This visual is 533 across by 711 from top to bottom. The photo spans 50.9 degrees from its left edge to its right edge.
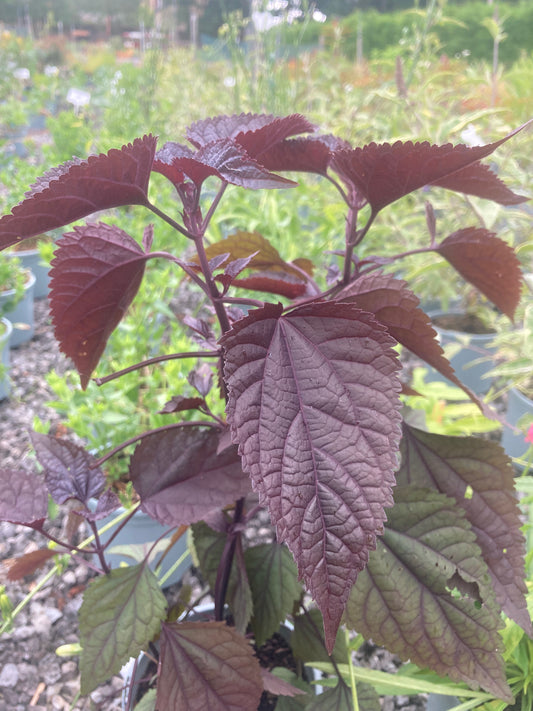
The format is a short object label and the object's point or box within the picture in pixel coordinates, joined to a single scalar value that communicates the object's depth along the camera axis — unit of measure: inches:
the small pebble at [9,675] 40.4
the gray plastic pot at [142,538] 43.7
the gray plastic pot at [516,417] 59.8
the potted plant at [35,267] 103.0
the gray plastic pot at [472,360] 76.0
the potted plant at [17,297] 81.0
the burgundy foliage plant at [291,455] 15.0
